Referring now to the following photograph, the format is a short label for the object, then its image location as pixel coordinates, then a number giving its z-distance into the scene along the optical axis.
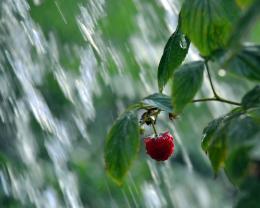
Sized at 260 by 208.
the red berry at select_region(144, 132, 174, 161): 1.23
